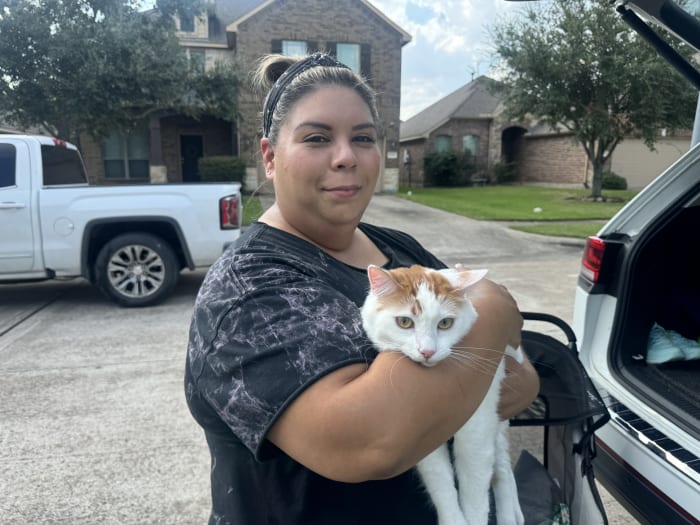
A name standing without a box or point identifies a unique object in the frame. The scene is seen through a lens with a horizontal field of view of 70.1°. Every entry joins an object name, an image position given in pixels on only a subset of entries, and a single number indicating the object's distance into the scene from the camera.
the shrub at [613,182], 23.89
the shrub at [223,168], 20.14
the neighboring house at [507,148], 25.28
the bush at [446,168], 27.47
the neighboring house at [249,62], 20.59
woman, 0.92
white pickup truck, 5.97
